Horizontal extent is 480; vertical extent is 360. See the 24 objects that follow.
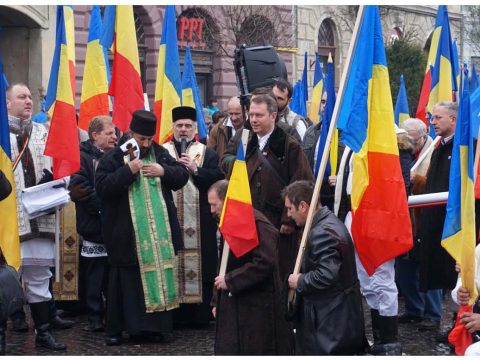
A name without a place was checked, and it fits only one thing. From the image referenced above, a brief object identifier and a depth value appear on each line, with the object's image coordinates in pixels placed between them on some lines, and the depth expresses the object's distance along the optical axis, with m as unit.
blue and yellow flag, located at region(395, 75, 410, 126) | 13.86
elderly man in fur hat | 8.54
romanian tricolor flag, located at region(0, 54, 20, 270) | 6.82
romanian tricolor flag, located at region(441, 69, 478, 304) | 5.70
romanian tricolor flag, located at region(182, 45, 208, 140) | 10.74
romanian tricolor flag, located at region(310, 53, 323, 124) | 15.00
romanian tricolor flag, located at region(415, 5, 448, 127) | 11.61
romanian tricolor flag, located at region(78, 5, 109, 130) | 9.41
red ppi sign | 23.86
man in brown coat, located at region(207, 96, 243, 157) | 9.52
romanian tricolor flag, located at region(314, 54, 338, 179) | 7.59
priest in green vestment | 7.82
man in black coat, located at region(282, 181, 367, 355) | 5.81
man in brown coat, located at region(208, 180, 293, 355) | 6.26
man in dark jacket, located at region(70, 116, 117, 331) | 8.52
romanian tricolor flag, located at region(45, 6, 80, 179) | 7.89
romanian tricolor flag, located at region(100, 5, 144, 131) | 8.99
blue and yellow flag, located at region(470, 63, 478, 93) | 12.55
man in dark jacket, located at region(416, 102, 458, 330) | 8.05
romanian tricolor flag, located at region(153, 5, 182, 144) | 9.41
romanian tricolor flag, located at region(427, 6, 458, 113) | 10.76
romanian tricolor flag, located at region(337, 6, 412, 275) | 6.22
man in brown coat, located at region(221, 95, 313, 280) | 7.27
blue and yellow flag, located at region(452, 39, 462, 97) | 11.17
